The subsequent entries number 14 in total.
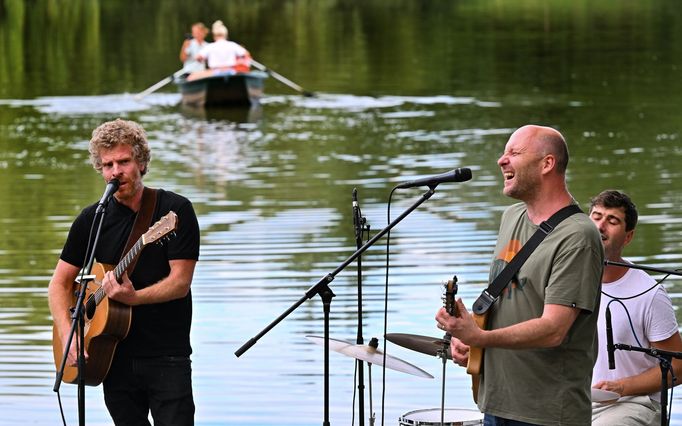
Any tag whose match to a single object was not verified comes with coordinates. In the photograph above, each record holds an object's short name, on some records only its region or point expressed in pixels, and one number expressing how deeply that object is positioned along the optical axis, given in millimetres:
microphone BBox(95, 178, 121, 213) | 8391
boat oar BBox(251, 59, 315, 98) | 42993
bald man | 7101
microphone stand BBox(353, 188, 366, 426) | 8978
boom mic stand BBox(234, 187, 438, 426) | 7926
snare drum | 8320
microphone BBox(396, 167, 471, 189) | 7784
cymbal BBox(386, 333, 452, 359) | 8257
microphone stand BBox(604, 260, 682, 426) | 8001
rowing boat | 41046
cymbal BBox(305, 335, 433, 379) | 8288
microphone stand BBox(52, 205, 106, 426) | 8257
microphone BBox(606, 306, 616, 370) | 8212
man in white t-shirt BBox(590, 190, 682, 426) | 8646
